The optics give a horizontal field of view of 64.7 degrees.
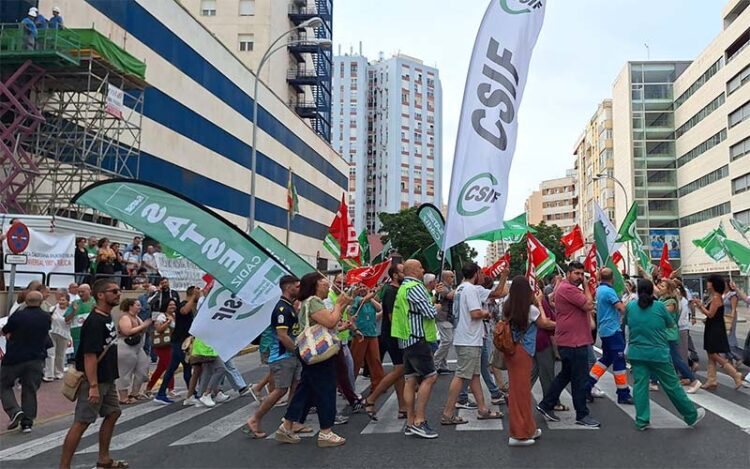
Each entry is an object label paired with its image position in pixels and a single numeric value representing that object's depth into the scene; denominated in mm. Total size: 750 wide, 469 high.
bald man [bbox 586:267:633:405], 7832
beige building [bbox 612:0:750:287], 49312
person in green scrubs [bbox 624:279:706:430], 6324
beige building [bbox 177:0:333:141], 46188
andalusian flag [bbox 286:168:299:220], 31641
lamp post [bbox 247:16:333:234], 20622
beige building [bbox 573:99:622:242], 74250
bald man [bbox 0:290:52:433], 7266
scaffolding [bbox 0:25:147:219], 19203
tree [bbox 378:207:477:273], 62781
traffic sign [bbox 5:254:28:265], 10453
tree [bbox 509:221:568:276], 63209
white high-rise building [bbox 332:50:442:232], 112938
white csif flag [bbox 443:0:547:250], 7227
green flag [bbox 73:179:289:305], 5816
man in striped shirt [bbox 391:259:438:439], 6469
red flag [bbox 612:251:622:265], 16055
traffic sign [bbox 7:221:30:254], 10312
